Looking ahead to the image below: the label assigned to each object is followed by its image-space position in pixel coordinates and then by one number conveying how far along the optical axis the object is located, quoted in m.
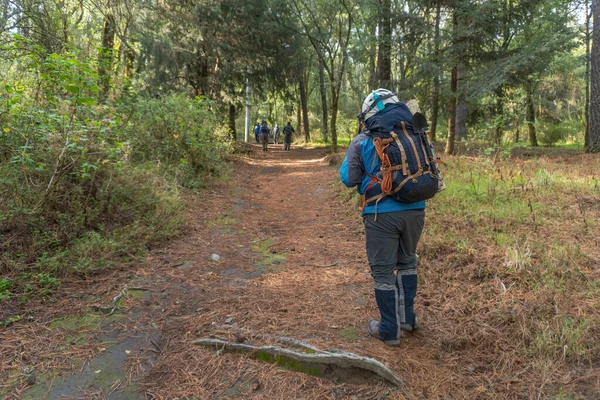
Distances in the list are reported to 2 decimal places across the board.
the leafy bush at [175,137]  7.80
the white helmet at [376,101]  2.92
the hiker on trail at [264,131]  21.02
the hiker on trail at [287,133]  21.94
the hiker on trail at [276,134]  29.50
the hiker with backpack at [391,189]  2.75
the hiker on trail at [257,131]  30.12
